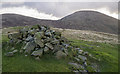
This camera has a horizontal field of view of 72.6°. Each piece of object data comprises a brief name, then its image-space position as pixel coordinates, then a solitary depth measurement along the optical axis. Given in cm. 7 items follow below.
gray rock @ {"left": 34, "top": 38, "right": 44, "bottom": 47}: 1746
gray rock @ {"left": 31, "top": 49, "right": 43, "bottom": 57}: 1530
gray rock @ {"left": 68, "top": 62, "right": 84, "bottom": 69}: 1439
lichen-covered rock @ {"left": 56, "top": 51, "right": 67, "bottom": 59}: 1610
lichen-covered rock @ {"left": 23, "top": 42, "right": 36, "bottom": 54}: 1660
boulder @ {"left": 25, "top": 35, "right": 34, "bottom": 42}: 1903
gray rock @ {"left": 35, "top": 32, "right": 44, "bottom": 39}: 1858
